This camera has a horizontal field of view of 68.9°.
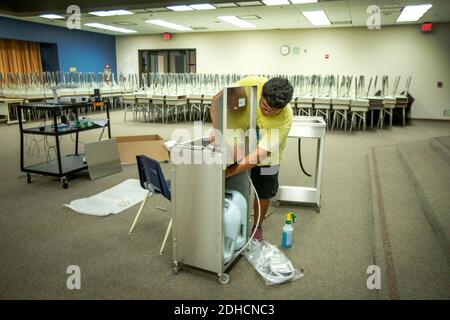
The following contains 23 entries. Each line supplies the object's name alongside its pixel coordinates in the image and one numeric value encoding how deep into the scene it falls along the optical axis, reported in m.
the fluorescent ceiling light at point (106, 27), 9.65
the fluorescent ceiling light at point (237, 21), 8.31
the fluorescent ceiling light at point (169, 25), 9.05
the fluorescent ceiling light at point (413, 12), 6.67
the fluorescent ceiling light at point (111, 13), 7.82
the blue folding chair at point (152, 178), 2.23
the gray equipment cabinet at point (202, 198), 1.81
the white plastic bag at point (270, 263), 1.99
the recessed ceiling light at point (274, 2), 6.48
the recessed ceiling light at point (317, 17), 7.42
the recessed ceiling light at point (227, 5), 6.70
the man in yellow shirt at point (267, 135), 1.92
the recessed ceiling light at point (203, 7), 7.01
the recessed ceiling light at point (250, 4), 6.53
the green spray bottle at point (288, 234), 2.35
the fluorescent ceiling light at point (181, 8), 7.10
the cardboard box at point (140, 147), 4.45
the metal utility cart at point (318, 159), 2.92
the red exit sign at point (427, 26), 8.45
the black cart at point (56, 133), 3.52
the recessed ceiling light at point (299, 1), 6.27
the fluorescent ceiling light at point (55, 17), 8.43
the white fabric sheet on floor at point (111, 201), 2.99
